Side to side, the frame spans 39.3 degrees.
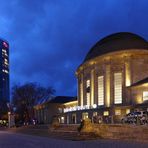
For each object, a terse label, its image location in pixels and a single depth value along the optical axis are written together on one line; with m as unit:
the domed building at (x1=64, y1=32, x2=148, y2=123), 40.43
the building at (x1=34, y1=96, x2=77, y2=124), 65.25
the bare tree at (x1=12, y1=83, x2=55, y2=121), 53.93
